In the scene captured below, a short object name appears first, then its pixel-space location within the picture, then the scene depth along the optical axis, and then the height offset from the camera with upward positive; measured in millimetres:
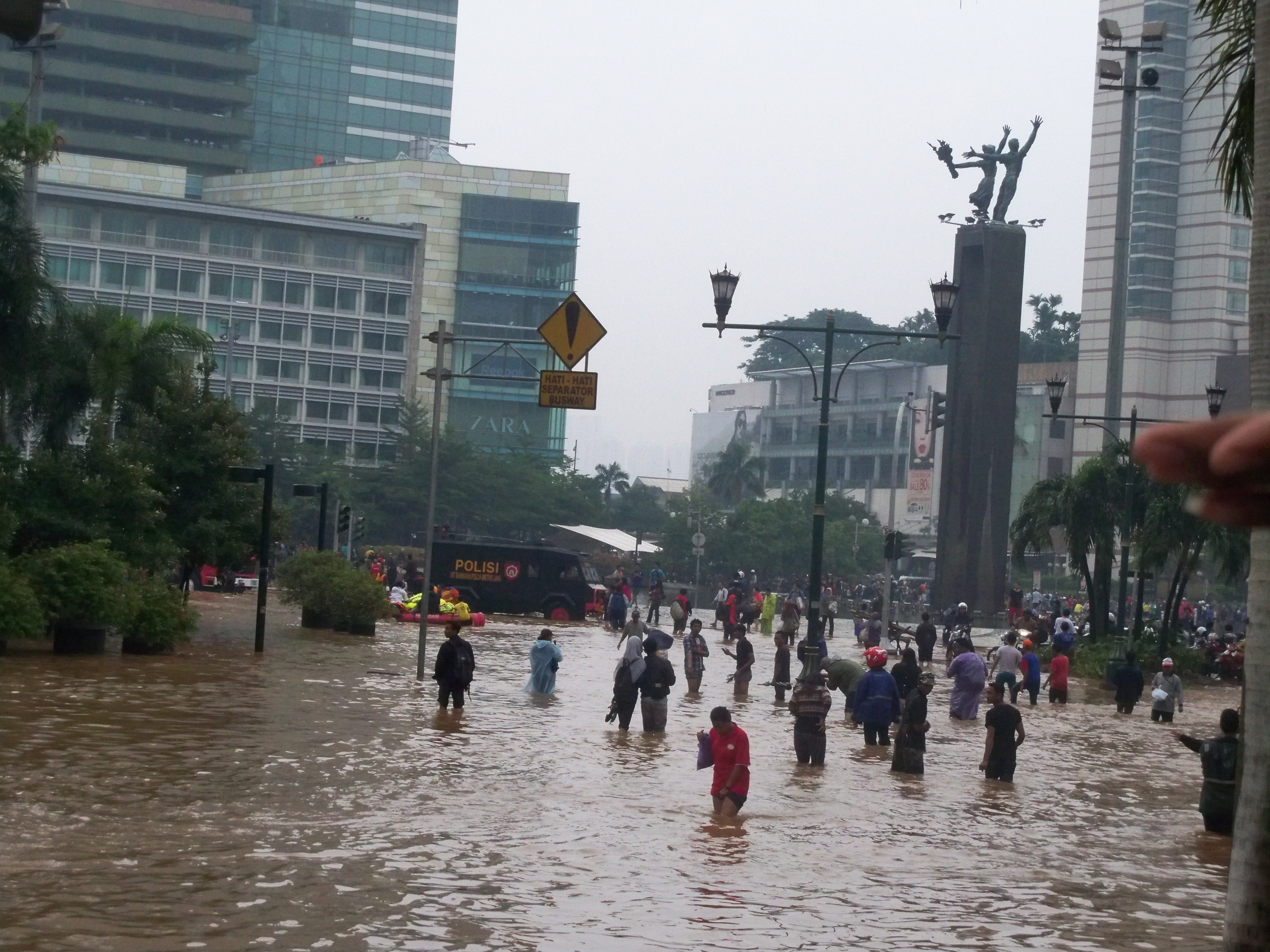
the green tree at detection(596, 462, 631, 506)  134500 +6463
